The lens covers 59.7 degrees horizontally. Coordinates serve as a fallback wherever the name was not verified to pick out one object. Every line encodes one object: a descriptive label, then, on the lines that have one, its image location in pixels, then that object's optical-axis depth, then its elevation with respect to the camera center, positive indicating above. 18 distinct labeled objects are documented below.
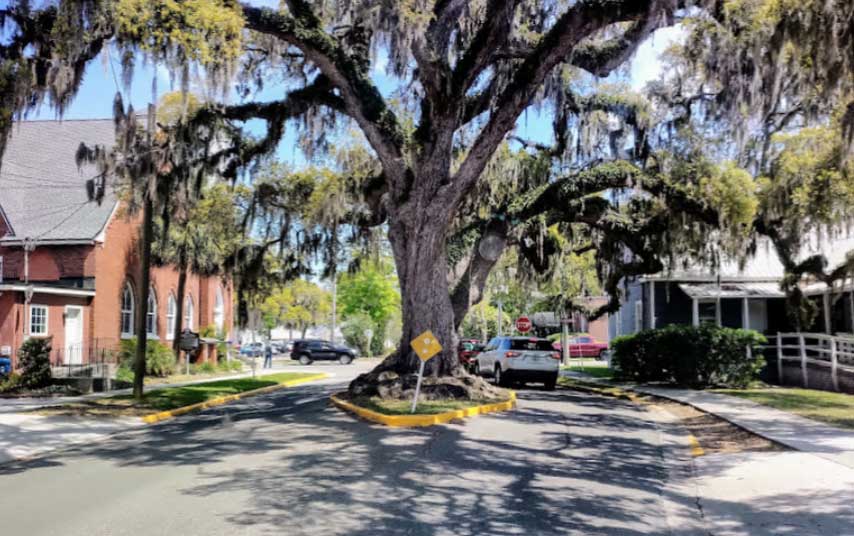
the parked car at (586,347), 50.88 -1.87
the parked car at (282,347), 75.25 -2.27
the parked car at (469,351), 31.70 -1.30
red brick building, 24.84 +2.72
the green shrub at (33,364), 21.00 -0.97
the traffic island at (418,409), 13.52 -1.70
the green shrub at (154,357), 26.98 -1.09
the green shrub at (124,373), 24.67 -1.54
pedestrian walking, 42.67 -1.80
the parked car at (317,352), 49.31 -1.82
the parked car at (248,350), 60.78 -2.06
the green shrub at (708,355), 21.31 -1.09
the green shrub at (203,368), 31.81 -1.79
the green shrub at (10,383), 20.72 -1.48
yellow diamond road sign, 14.98 -0.46
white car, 23.03 -1.25
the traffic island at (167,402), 16.42 -1.87
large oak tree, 13.15 +5.00
